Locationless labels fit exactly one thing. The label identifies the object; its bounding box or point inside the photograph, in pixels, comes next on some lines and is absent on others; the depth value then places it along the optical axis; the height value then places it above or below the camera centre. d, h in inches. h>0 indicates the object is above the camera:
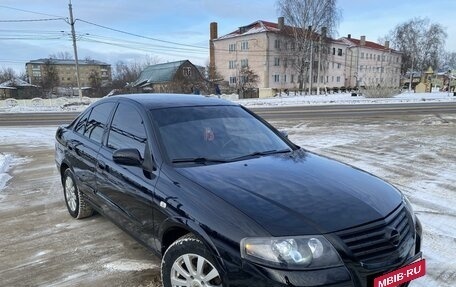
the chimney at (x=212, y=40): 2928.2 +259.9
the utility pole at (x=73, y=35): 1452.8 +162.0
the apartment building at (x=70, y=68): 4574.3 +119.2
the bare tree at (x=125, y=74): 2776.3 +25.8
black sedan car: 91.0 -34.8
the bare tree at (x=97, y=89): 2323.3 -65.3
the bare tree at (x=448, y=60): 4242.1 +107.8
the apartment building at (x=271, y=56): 2556.6 +122.1
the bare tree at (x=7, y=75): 3218.5 +44.6
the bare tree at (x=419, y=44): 3513.8 +233.4
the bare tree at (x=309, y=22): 2172.7 +282.7
